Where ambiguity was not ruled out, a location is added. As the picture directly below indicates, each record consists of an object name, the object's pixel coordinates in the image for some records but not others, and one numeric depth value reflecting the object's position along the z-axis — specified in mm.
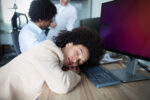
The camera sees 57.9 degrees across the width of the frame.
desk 596
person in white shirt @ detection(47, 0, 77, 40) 2467
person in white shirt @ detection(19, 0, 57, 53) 1435
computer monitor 716
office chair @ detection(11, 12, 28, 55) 1247
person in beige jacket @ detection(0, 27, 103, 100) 660
